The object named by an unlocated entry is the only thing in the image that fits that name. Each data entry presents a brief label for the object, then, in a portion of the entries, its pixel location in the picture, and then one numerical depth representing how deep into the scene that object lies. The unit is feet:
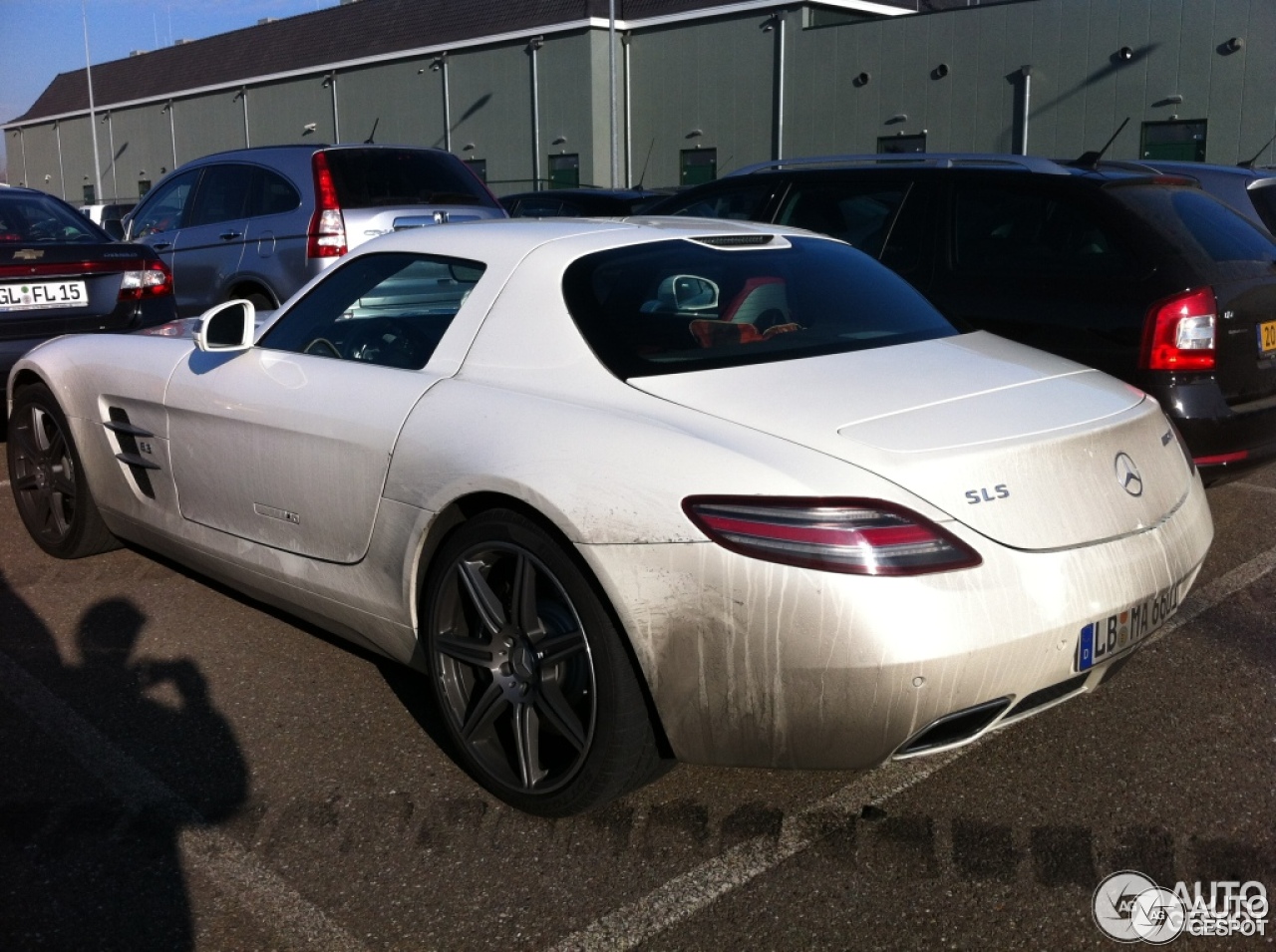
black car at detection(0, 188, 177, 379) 23.26
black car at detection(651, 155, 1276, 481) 15.96
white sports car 8.52
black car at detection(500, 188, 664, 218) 41.57
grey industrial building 76.02
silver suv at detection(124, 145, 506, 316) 27.94
